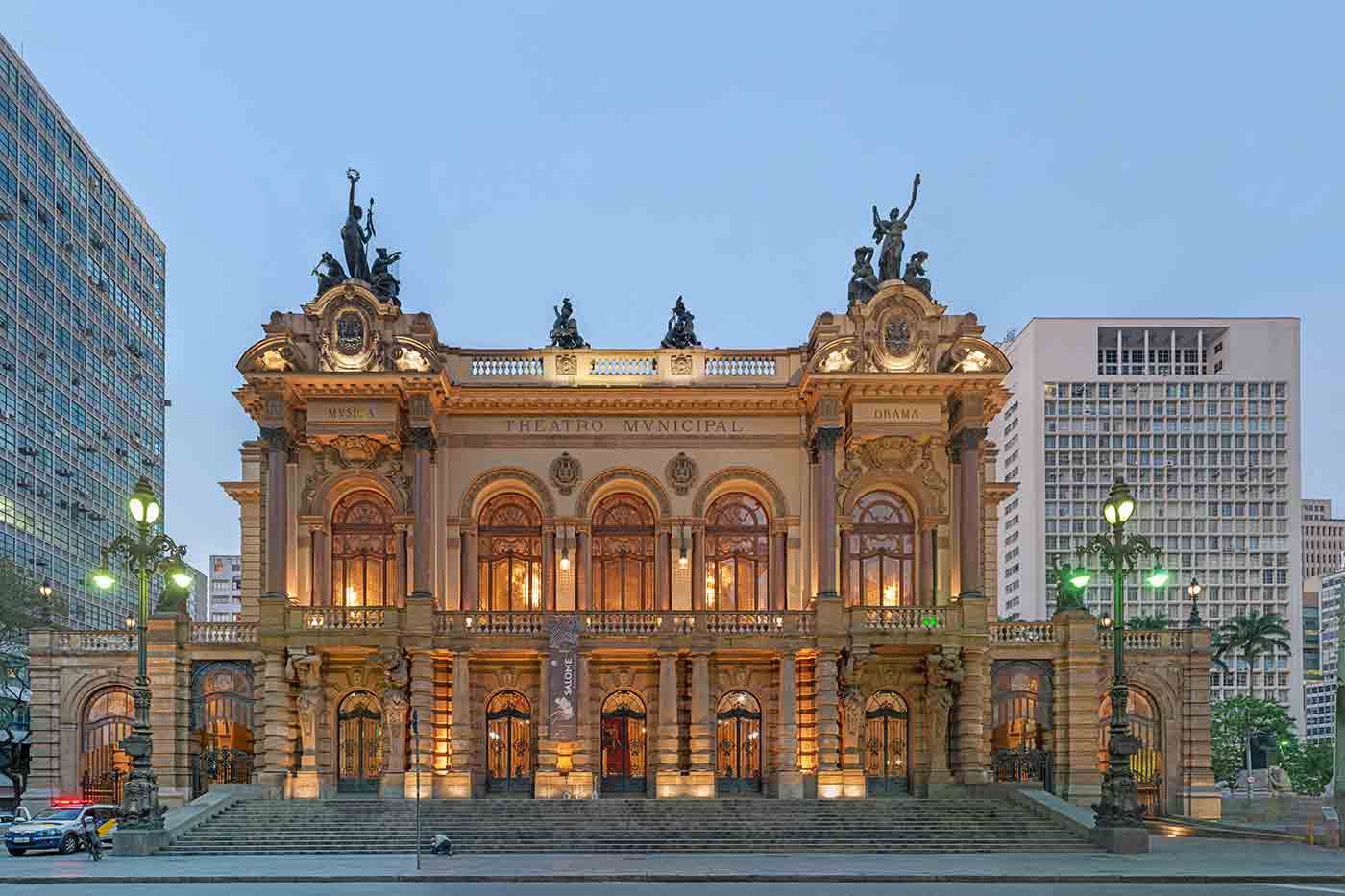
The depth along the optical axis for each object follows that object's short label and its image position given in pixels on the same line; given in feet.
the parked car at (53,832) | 115.96
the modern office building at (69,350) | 282.97
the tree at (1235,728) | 289.33
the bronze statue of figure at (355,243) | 150.30
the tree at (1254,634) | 282.36
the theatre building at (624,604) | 142.61
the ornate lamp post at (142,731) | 112.88
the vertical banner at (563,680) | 140.46
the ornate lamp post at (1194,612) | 156.56
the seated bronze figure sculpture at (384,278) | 152.35
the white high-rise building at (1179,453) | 479.00
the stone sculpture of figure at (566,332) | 156.76
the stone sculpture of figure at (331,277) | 151.12
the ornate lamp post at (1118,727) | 112.27
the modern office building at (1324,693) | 613.93
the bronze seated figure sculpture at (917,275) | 152.15
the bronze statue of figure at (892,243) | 152.46
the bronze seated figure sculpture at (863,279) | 151.74
